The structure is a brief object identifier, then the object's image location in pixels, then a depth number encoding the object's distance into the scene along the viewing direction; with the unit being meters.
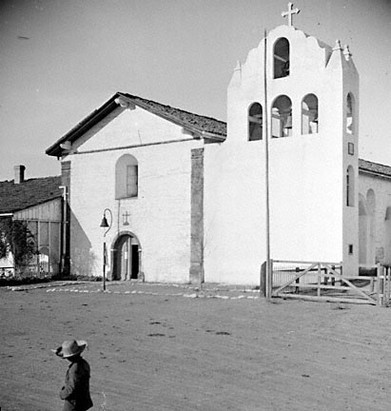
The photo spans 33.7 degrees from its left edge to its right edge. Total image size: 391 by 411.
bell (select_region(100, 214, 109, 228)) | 22.15
